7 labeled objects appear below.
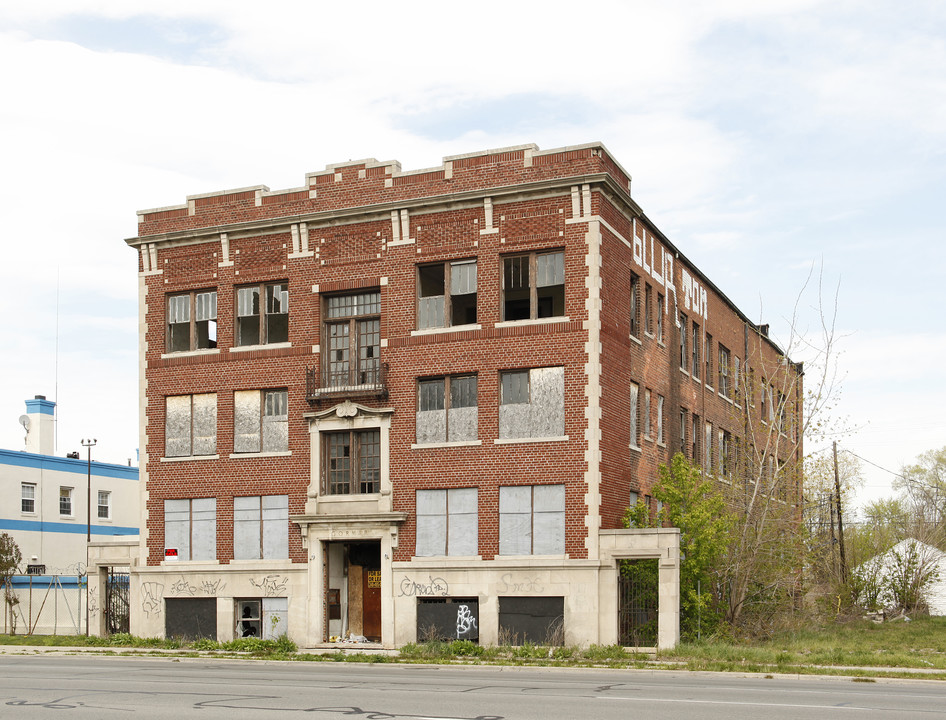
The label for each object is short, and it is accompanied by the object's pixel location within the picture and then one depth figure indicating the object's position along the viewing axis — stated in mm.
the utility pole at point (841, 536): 43159
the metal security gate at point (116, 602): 37219
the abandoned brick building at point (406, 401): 31078
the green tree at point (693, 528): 30969
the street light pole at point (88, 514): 58784
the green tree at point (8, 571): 44531
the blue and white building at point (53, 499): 57438
